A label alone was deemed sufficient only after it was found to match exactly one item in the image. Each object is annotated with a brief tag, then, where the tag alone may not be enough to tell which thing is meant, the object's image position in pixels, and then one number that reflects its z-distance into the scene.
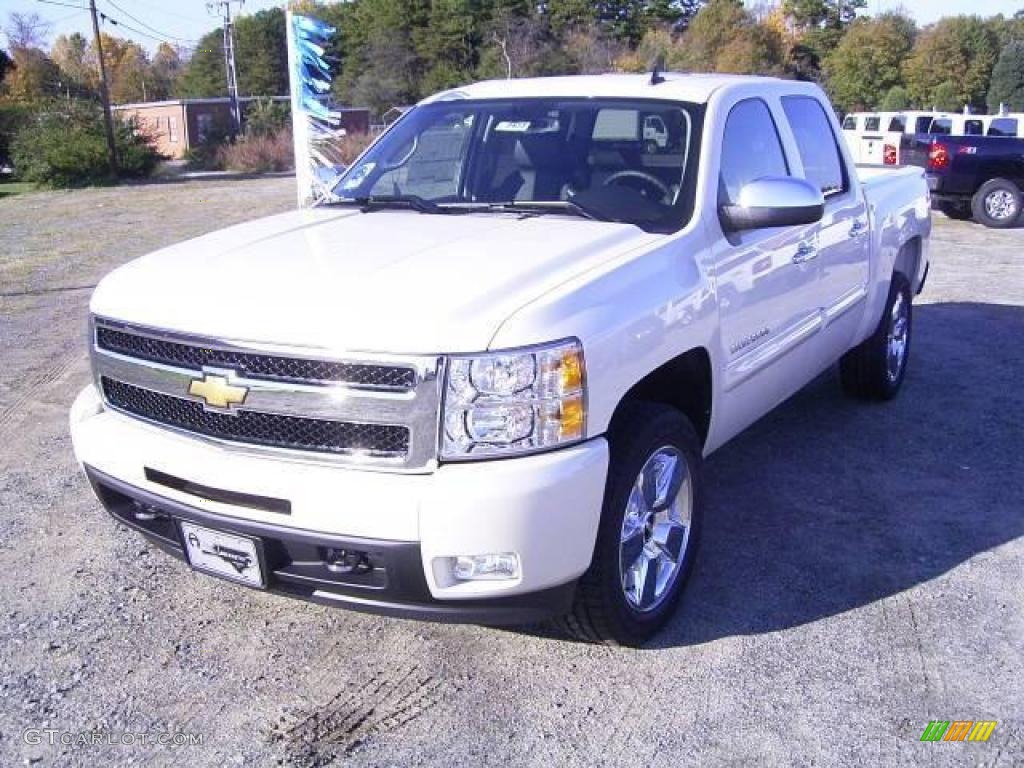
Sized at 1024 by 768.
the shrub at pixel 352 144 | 30.66
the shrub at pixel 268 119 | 44.50
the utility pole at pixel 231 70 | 55.75
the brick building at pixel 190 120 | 54.00
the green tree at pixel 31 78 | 53.30
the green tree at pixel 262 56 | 79.88
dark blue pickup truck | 14.41
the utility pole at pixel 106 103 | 32.94
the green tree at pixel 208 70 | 84.69
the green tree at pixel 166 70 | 95.44
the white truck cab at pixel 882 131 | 16.28
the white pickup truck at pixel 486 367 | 2.74
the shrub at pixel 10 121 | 37.82
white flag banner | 10.52
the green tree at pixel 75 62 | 45.53
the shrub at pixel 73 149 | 31.42
